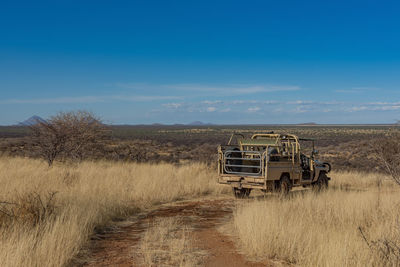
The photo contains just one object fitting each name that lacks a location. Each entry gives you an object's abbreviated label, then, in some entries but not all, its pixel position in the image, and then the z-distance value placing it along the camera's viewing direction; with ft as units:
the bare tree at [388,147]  57.77
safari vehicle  37.45
